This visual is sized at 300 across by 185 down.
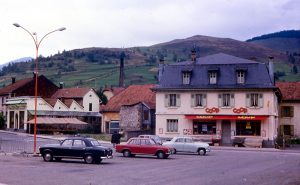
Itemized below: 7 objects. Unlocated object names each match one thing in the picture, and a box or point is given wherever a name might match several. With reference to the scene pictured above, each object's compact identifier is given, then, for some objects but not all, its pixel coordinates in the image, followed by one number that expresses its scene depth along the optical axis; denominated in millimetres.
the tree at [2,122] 85625
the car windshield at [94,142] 29939
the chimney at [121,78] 111938
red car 34906
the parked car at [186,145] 40312
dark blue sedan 29469
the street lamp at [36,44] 36819
